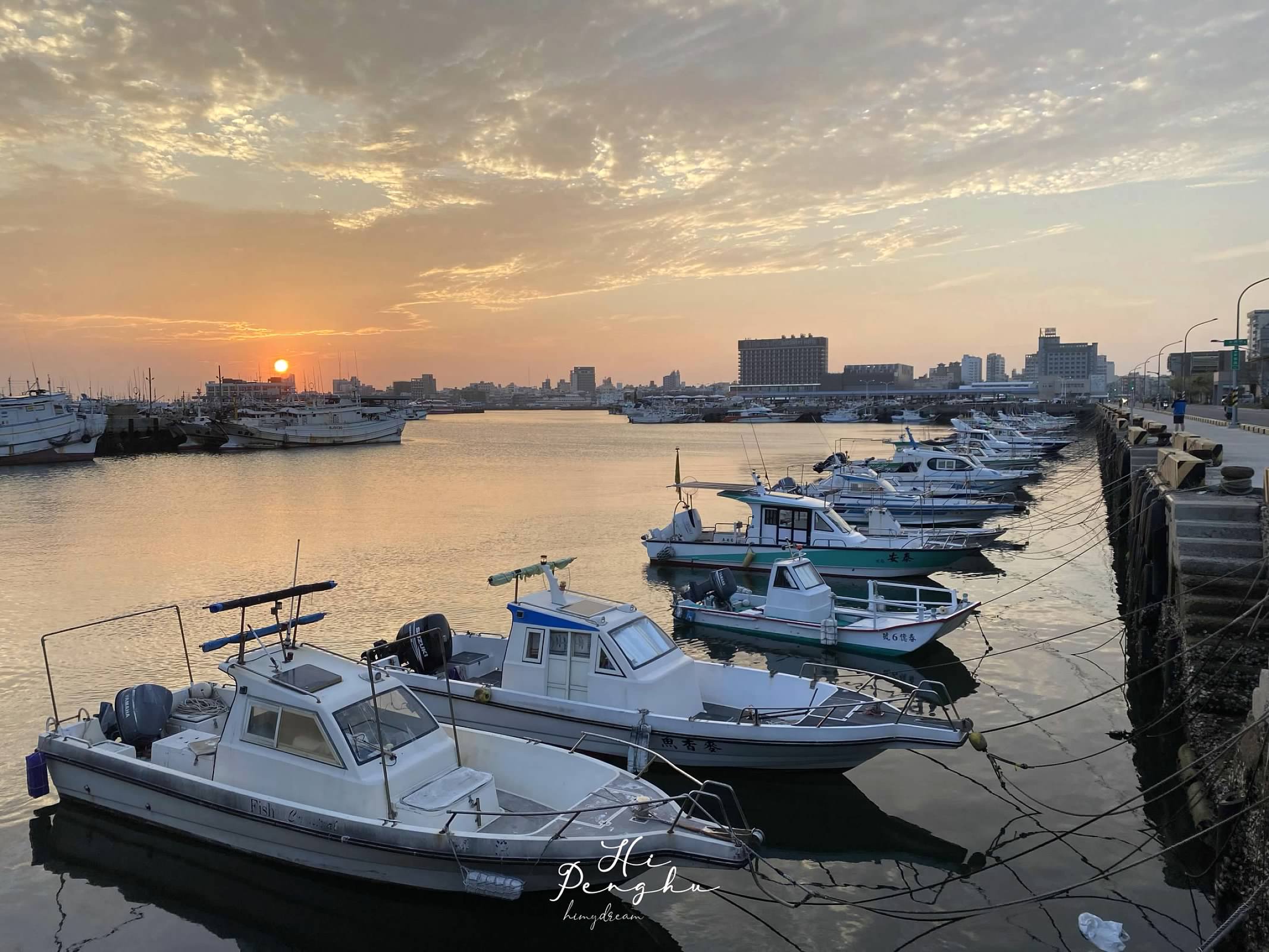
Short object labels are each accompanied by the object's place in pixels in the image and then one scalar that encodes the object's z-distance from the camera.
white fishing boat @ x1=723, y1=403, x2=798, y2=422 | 176.25
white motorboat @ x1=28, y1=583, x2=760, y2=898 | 8.74
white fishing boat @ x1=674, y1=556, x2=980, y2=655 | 18.17
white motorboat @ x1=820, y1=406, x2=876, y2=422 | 163.50
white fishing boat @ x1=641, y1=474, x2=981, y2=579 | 26.12
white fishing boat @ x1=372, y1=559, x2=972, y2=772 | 11.97
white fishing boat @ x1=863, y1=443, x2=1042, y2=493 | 41.12
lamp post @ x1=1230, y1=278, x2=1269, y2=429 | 40.78
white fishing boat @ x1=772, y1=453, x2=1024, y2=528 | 34.97
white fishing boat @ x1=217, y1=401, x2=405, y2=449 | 96.00
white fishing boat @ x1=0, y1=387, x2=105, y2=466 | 72.62
